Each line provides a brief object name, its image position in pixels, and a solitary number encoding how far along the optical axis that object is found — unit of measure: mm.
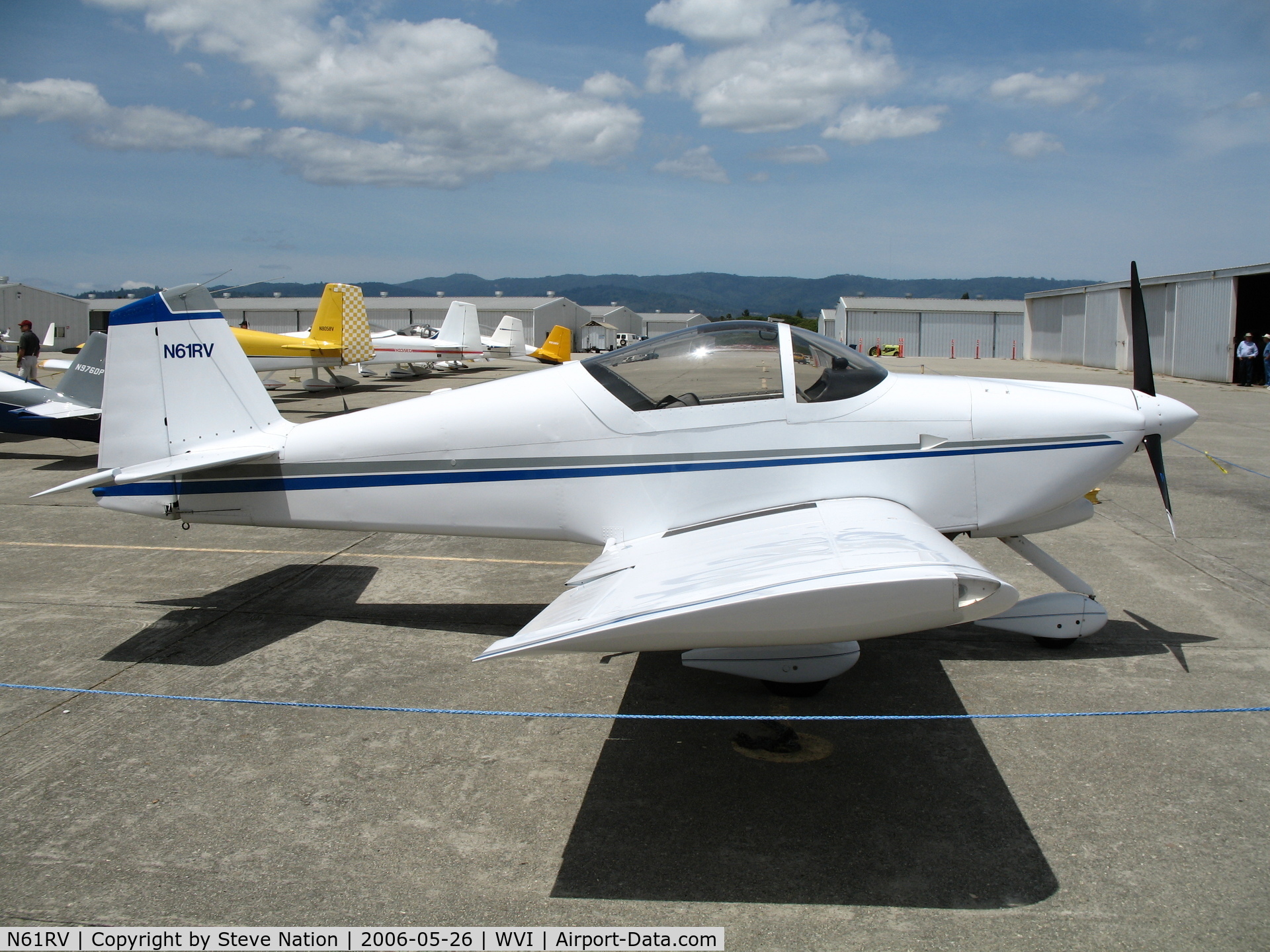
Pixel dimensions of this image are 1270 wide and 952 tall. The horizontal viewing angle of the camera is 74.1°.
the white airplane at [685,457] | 4406
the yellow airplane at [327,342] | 21438
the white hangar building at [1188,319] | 24328
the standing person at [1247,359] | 23000
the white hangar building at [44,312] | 65500
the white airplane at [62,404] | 10281
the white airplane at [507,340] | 40359
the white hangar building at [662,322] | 100025
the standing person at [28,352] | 15023
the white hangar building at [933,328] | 52562
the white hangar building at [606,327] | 79812
